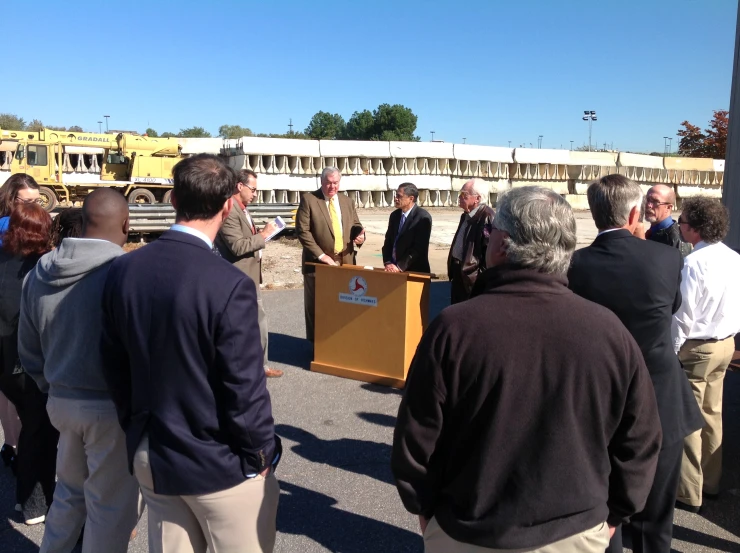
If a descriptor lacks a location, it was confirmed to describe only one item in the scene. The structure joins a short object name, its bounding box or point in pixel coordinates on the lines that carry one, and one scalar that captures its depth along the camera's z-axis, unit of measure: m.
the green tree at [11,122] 55.94
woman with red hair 3.46
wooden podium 6.03
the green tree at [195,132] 63.96
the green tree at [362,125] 61.81
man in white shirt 3.68
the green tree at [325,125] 69.06
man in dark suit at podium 6.50
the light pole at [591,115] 45.62
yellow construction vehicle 22.98
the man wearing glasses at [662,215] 4.98
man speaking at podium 6.65
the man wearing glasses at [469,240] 5.53
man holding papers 5.61
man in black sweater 1.73
